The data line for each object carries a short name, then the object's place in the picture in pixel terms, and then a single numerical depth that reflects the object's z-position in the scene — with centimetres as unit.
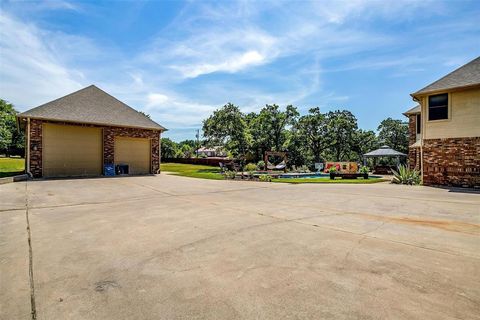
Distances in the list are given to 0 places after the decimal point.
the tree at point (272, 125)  3120
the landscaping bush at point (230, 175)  1644
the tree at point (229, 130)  2816
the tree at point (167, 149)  5297
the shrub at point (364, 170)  1895
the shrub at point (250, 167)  2488
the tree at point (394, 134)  4109
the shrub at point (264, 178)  1541
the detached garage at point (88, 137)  1462
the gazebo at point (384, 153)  2380
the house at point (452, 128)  1179
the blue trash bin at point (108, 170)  1650
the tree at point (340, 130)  3444
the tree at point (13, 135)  2060
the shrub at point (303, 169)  2585
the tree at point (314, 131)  3388
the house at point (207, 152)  8464
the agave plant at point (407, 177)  1368
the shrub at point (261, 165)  2673
